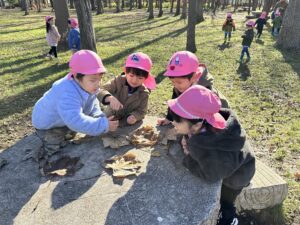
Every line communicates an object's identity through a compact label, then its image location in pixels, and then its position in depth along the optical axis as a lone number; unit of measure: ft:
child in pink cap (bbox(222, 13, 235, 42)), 28.94
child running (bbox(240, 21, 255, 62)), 21.54
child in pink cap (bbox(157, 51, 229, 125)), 7.63
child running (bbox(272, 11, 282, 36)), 33.71
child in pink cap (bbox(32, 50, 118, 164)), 6.78
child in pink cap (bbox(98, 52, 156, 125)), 8.60
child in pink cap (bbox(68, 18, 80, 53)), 21.55
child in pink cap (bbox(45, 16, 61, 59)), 22.21
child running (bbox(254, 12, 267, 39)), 31.63
